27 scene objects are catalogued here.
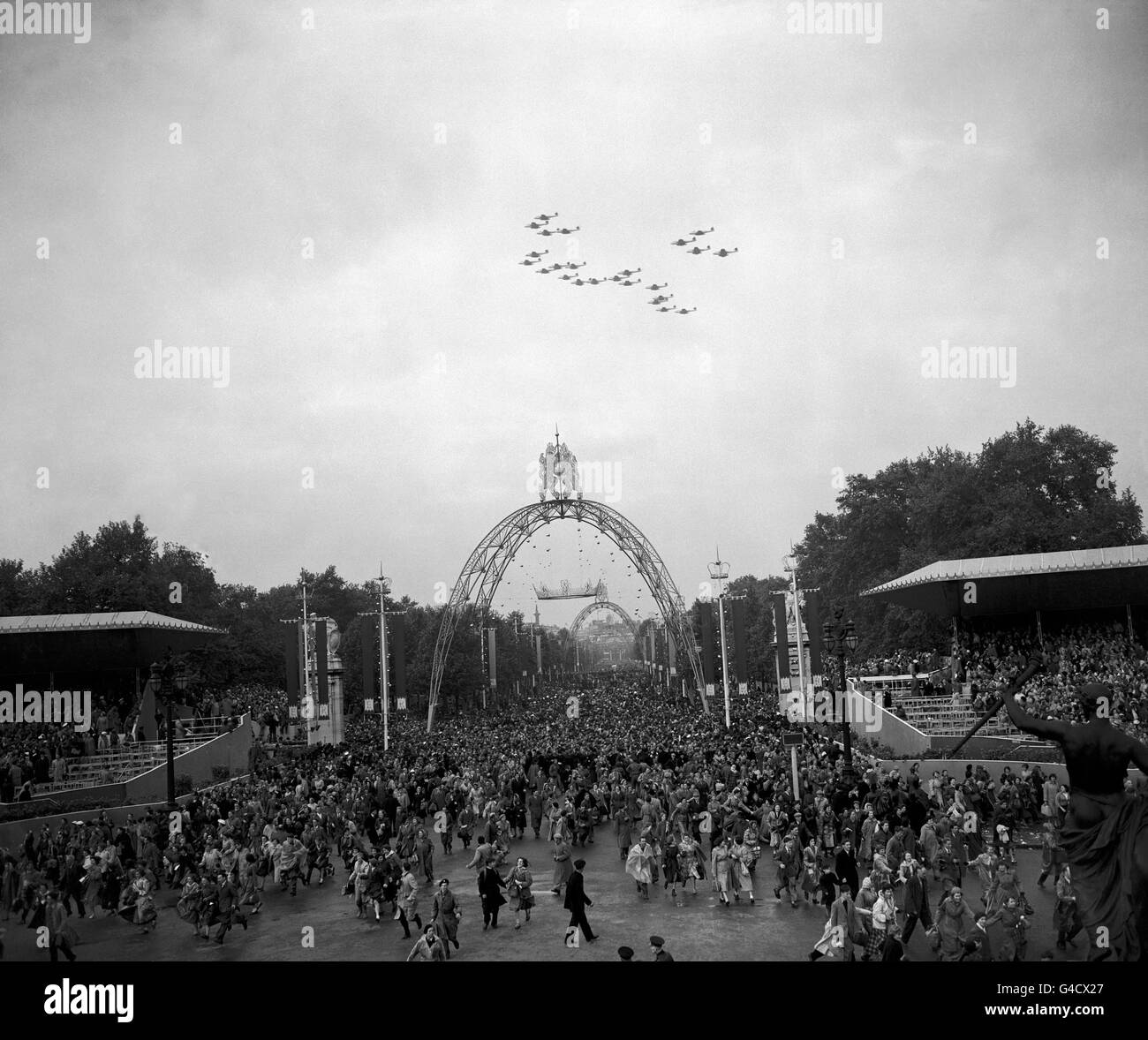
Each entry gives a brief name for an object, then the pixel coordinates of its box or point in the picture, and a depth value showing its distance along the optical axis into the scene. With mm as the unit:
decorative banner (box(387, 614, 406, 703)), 47156
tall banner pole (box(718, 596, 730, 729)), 47250
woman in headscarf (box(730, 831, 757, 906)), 16516
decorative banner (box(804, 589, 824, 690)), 36969
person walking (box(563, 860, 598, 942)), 14102
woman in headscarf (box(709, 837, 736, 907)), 16391
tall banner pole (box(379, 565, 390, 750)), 43594
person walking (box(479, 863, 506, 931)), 15320
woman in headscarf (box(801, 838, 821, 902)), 15750
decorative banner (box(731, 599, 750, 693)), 43594
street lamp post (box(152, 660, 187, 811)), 22734
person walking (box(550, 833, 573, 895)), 16984
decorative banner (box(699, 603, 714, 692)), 52281
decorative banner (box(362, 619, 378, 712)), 43812
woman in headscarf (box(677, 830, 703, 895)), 17250
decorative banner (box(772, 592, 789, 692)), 37938
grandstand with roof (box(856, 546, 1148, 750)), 34469
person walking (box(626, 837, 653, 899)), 16969
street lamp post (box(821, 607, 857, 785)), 22750
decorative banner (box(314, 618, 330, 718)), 38750
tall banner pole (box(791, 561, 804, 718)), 32562
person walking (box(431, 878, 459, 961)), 13552
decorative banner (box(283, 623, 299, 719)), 41281
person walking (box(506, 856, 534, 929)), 15344
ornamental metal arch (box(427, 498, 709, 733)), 57500
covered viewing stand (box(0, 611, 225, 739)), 33312
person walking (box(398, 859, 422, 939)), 15297
